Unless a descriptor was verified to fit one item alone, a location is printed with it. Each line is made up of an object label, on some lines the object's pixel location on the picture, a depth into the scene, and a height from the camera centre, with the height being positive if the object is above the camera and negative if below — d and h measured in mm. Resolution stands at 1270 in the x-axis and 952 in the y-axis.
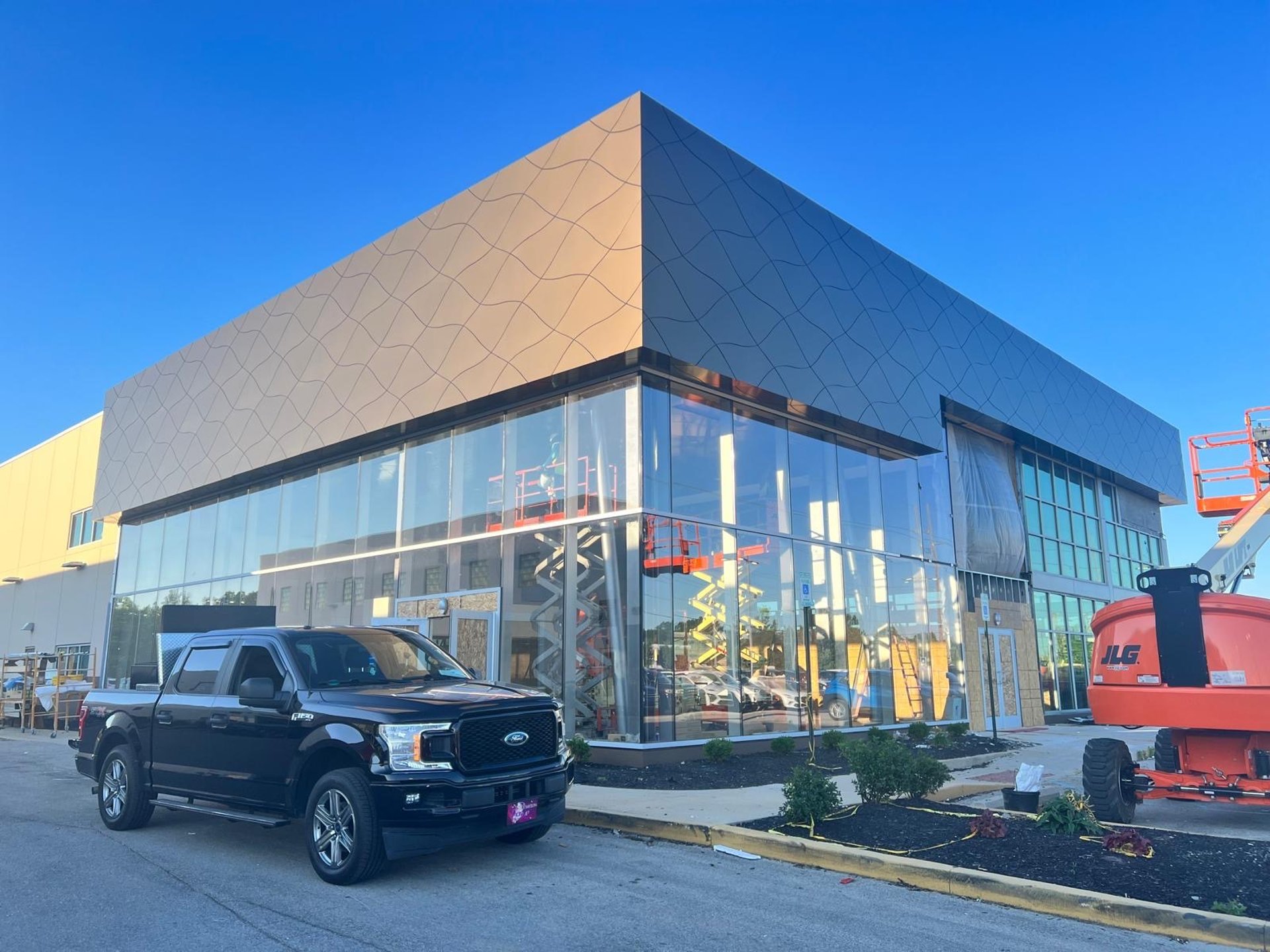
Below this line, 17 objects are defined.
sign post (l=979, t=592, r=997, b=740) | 17984 +179
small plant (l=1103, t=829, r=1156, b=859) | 7082 -1368
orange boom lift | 8180 -230
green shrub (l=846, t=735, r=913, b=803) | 9125 -1035
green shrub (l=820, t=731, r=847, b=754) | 15523 -1265
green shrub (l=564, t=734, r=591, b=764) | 13461 -1196
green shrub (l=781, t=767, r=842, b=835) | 8422 -1204
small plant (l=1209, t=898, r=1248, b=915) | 5688 -1486
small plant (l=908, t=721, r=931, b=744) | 16938 -1212
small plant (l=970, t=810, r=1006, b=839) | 7680 -1333
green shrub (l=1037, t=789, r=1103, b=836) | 7711 -1276
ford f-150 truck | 6727 -654
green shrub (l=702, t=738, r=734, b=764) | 14164 -1292
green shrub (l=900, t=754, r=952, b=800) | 9219 -1111
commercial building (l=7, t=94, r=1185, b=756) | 14812 +4333
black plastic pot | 9227 -1342
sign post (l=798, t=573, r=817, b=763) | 12922 +962
